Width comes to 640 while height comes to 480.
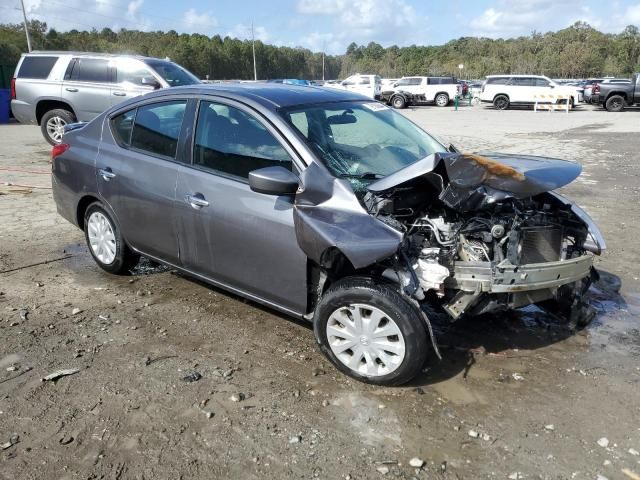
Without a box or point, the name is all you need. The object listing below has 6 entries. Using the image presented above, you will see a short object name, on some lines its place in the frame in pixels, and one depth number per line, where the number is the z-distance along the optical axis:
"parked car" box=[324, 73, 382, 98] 32.50
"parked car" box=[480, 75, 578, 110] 28.78
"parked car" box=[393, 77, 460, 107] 33.91
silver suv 11.36
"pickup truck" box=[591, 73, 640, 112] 26.44
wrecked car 3.16
